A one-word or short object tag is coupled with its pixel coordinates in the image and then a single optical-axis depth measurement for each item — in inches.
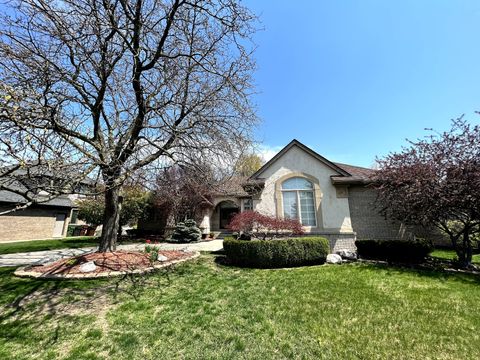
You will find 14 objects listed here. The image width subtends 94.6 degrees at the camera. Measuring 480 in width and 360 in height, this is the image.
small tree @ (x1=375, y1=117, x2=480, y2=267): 333.4
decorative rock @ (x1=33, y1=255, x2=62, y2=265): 336.5
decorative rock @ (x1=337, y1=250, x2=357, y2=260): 404.8
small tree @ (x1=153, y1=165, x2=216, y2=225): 349.4
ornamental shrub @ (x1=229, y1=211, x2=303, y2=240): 414.3
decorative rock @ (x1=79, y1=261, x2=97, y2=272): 287.1
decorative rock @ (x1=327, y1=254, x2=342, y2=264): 385.1
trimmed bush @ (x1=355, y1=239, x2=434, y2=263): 367.5
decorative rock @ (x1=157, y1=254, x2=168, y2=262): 359.1
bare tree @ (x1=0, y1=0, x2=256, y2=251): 212.2
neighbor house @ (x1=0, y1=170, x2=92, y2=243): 789.9
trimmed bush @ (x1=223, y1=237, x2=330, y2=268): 363.6
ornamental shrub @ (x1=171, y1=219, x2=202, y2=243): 695.1
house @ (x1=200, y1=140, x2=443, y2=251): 488.4
